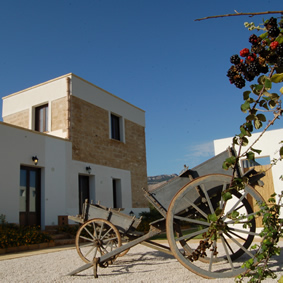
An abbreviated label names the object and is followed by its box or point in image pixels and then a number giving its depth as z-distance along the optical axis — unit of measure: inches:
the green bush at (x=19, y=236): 343.7
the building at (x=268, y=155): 417.4
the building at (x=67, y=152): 439.8
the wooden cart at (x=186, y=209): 155.6
